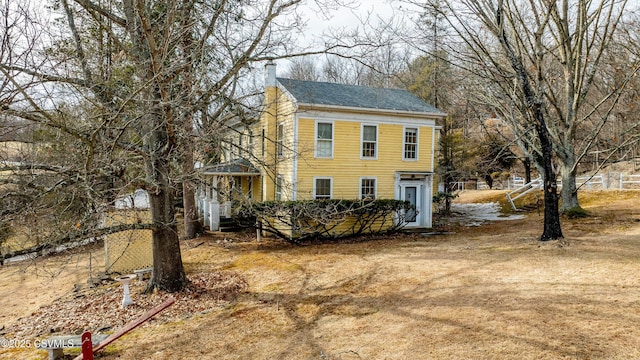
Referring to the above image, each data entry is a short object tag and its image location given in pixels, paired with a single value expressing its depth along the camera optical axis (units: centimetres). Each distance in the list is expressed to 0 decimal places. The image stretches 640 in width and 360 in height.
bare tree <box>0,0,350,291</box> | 502
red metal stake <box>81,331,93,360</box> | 435
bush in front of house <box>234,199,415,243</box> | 1300
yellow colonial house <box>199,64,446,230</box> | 1428
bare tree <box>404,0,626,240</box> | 997
